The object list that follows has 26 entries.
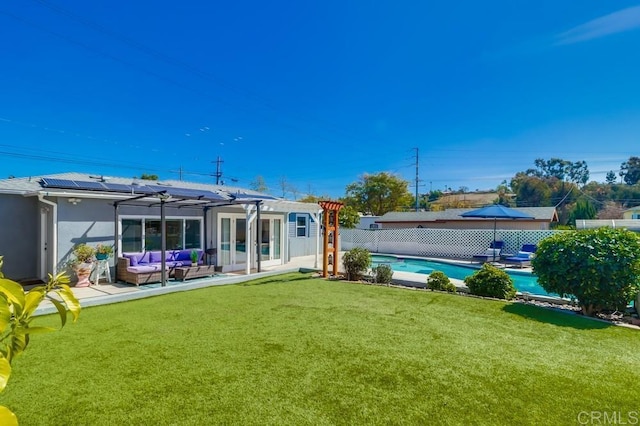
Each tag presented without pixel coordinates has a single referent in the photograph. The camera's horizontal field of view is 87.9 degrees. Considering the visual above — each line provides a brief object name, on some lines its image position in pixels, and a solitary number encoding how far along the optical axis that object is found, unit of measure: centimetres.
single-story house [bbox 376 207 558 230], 2441
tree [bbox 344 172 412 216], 3962
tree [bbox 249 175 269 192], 4868
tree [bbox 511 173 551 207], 5703
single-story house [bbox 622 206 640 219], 4065
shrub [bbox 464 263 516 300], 870
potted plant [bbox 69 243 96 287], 987
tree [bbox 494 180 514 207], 5973
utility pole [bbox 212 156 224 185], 4184
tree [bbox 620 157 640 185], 6694
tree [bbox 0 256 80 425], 90
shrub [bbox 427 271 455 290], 965
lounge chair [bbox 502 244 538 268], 1630
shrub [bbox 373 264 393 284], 1098
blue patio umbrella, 1723
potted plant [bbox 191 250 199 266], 1183
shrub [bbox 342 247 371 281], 1168
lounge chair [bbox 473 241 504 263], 1791
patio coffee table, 1131
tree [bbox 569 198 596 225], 4172
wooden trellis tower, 1200
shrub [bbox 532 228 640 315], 658
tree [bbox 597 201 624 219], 4898
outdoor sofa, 1038
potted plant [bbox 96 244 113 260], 1028
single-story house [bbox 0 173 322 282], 1015
